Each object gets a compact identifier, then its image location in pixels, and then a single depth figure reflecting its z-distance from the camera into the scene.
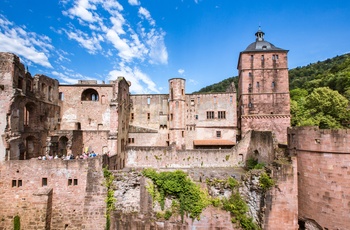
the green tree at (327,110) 26.64
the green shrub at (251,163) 22.72
